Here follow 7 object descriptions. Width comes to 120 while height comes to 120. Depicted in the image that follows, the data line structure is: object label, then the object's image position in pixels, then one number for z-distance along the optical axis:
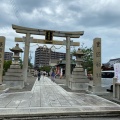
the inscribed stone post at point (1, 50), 8.73
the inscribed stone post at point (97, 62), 8.81
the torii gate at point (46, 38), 12.11
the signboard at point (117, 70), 7.29
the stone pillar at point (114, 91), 7.28
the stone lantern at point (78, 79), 10.44
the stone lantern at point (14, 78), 10.49
